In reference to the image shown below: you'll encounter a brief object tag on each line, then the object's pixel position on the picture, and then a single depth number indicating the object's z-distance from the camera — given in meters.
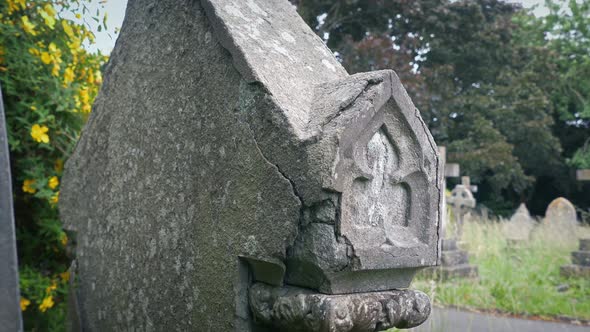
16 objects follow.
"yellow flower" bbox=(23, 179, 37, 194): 2.71
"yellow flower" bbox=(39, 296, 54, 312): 2.66
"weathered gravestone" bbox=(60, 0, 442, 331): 1.35
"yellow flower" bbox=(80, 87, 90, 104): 3.01
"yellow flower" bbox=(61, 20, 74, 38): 2.98
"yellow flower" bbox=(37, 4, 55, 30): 2.86
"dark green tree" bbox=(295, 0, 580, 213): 12.78
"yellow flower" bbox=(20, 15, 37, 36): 2.73
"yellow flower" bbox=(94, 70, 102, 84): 3.23
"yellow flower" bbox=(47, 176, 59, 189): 2.75
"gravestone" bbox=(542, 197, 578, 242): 9.16
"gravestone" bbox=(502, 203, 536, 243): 10.29
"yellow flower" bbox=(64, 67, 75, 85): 2.88
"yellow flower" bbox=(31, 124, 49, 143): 2.61
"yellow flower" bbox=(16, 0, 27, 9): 2.79
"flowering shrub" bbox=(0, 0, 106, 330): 2.71
